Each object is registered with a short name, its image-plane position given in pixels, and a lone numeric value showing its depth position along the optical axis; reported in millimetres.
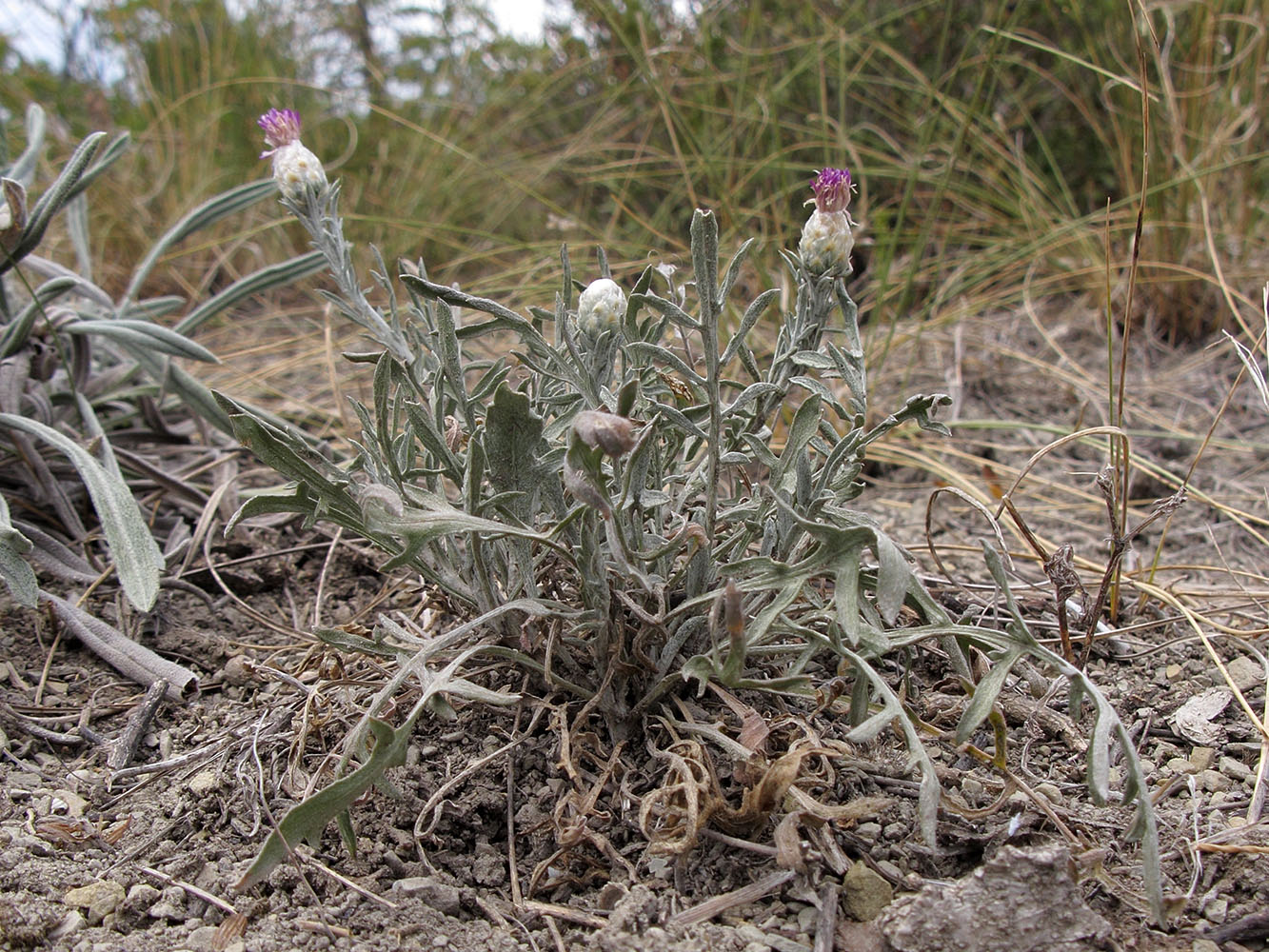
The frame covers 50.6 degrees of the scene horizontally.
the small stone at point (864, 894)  261
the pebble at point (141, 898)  269
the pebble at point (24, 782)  308
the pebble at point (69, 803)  303
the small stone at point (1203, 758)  308
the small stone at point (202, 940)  259
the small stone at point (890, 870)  267
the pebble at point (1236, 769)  304
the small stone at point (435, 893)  268
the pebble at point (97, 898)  269
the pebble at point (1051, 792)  289
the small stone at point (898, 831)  279
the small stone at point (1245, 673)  343
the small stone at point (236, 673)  350
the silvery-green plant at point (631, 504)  261
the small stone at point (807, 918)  260
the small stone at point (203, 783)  304
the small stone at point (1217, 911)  260
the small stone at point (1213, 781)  301
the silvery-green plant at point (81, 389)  358
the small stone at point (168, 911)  268
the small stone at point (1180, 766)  307
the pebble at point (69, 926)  262
